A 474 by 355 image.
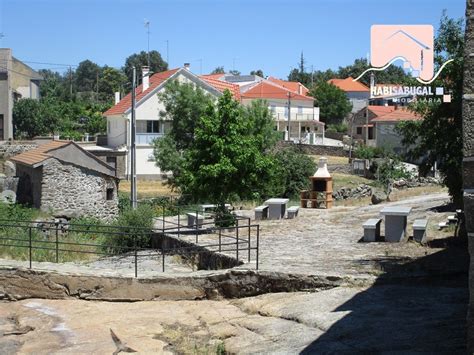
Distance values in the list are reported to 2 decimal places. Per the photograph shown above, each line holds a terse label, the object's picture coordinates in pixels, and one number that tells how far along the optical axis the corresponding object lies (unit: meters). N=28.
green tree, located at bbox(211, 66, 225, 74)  129.75
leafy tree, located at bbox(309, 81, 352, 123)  81.56
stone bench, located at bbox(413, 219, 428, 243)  16.47
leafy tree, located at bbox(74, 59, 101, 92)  171.12
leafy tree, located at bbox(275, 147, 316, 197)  37.53
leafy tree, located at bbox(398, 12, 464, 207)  14.81
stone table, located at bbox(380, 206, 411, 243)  16.67
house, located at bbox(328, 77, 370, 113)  92.50
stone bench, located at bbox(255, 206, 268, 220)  23.47
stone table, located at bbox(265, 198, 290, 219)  23.39
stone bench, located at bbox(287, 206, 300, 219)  23.36
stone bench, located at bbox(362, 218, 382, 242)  17.11
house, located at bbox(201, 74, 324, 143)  69.94
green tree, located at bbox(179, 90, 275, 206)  22.02
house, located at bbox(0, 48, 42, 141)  58.47
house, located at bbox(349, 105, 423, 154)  59.25
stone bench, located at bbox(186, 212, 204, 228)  21.60
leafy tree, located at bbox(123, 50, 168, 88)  140.25
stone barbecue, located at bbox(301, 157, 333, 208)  27.31
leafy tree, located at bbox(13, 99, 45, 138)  68.94
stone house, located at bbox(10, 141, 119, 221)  29.41
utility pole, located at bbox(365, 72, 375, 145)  66.81
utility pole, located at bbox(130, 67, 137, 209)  27.36
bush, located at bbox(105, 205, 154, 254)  21.47
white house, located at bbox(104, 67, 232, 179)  48.22
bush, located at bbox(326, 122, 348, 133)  77.81
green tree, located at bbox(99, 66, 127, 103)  113.54
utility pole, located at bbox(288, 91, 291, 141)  64.74
